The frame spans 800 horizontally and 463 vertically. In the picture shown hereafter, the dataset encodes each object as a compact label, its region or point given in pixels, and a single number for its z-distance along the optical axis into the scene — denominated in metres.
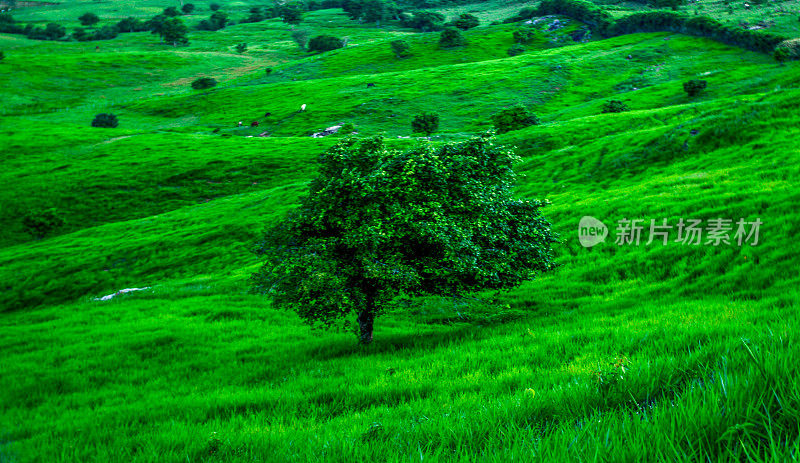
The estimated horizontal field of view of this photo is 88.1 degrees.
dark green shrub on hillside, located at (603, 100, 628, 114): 77.56
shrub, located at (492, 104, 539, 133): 79.44
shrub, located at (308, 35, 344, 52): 195.62
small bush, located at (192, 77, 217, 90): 149.00
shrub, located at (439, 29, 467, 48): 172.75
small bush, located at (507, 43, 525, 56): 159.62
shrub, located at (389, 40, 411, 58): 169.12
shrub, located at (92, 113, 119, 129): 112.73
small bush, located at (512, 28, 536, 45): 168.88
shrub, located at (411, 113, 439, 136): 89.81
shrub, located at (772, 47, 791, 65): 90.38
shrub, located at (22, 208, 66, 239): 60.84
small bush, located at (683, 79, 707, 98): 80.44
